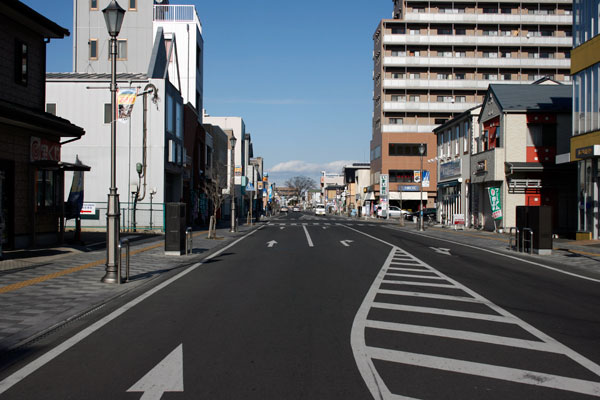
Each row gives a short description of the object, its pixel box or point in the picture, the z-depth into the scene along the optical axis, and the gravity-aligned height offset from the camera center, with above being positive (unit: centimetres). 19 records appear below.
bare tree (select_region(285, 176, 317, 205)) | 18755 +667
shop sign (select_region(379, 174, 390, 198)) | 6600 +242
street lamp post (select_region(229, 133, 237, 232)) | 3281 +58
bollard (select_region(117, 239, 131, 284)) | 1120 -132
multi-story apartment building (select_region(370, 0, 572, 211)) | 7469 +2040
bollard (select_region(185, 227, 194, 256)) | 1797 -135
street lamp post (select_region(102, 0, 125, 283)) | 1116 -11
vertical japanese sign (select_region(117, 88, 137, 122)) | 2650 +504
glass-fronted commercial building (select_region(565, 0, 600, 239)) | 2514 +447
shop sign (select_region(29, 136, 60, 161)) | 1806 +182
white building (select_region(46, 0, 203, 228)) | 3231 +383
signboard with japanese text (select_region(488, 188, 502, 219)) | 3303 +14
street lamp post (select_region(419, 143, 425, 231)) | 3775 -91
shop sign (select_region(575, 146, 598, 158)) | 2462 +246
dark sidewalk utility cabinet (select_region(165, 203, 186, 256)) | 1764 -82
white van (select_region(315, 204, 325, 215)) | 9462 -113
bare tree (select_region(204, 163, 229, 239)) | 2688 +13
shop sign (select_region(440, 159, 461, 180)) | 4425 +302
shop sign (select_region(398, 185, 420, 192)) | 7769 +227
